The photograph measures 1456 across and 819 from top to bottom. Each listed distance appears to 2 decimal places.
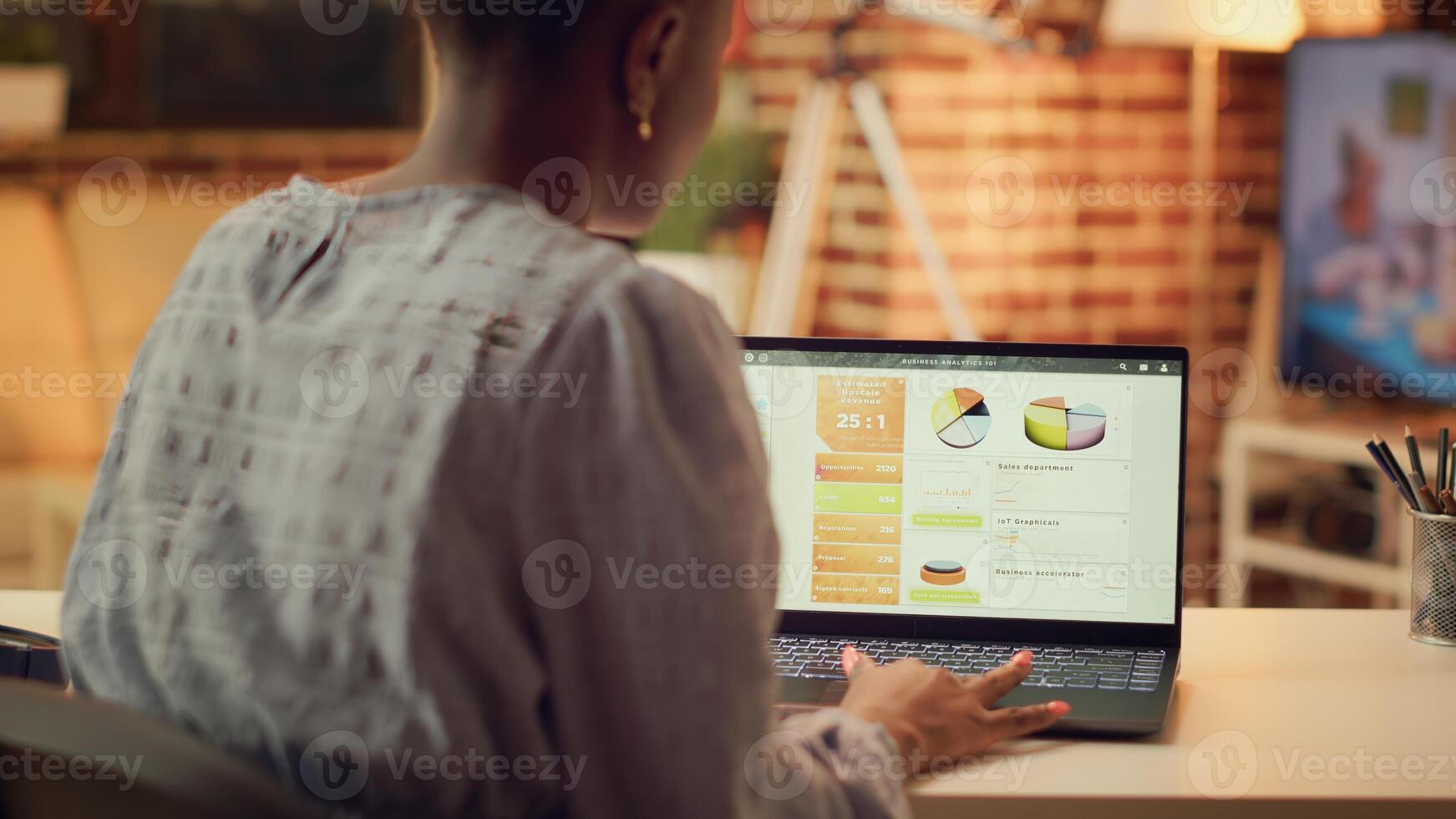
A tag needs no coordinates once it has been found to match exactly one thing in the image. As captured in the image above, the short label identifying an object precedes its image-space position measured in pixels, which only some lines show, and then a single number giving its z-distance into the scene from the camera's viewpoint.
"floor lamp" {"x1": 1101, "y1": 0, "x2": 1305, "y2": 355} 4.21
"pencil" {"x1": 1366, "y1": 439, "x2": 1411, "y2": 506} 2.88
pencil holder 2.84
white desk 2.56
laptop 2.81
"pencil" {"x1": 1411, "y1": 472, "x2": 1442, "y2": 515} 2.85
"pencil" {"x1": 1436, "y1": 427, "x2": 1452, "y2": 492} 2.86
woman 2.28
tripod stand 4.40
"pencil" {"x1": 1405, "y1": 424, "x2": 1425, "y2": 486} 2.87
